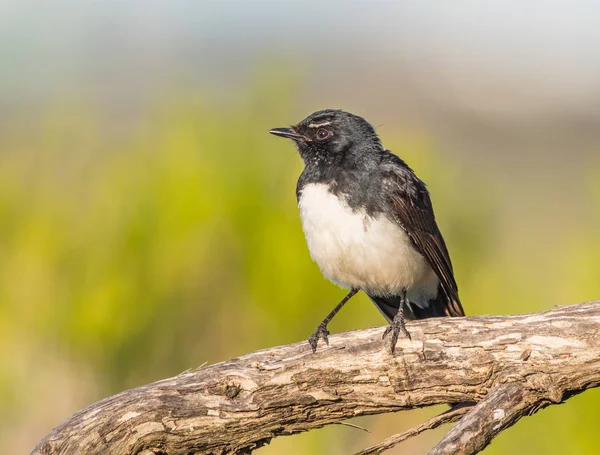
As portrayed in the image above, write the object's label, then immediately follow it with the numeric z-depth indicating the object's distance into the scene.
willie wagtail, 9.99
